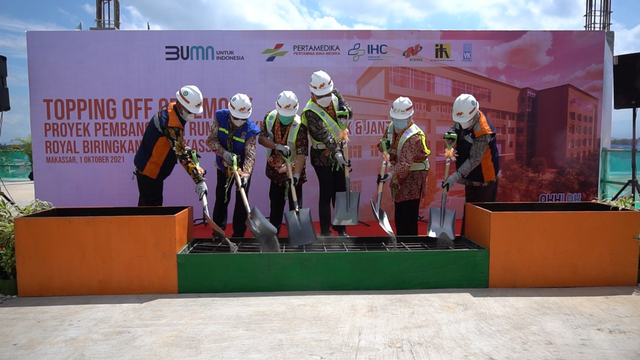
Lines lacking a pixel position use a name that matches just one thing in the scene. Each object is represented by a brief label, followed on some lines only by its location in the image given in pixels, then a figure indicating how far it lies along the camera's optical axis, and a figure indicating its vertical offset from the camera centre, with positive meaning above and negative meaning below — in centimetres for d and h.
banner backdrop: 562 +86
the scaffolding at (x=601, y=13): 1098 +364
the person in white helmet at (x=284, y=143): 430 +14
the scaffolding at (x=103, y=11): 1045 +351
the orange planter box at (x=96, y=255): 330 -75
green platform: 338 -88
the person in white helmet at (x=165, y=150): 404 +6
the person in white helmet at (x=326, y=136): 425 +21
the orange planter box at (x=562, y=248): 345 -71
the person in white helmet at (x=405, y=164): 423 -7
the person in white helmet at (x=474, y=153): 418 +4
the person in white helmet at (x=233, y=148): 427 +8
